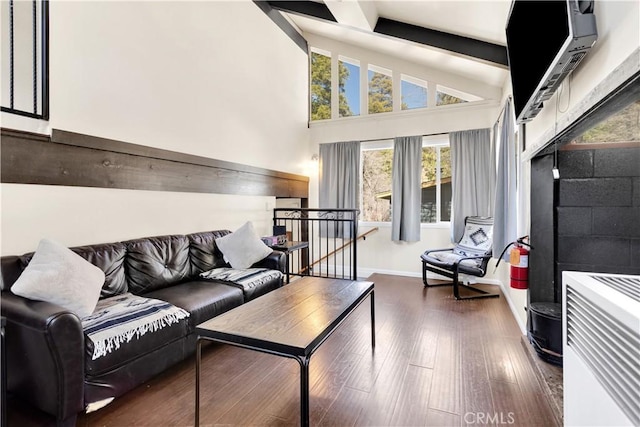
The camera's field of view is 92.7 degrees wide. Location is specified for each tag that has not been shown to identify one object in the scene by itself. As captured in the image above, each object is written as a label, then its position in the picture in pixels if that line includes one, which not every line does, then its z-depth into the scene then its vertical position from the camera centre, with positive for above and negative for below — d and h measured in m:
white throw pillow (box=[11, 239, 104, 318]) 1.68 -0.41
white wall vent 0.85 -0.45
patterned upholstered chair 3.88 -0.60
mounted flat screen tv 1.27 +0.84
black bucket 2.09 -0.83
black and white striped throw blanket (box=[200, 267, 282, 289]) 2.84 -0.63
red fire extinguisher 2.50 -0.44
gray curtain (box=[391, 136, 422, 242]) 4.95 +0.39
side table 3.77 -0.47
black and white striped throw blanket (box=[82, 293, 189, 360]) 1.66 -0.67
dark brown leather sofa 1.48 -0.70
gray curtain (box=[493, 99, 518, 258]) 3.18 +0.24
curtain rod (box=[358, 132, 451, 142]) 4.83 +1.25
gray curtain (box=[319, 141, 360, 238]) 5.38 +0.61
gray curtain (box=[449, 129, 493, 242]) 4.52 +0.56
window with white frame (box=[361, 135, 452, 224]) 4.98 +0.54
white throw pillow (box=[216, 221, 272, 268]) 3.31 -0.41
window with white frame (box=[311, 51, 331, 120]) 5.73 +2.38
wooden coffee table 1.40 -0.61
